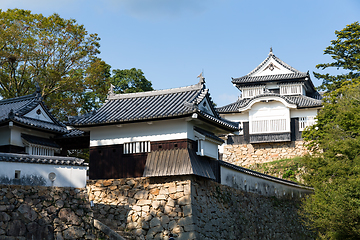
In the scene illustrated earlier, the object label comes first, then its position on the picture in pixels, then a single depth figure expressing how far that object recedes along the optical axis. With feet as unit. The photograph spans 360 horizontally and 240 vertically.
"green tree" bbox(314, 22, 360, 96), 136.36
